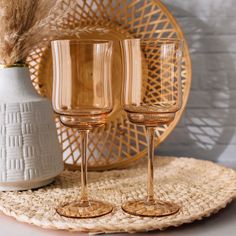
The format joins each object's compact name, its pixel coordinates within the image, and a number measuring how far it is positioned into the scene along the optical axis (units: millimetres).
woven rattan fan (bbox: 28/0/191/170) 1189
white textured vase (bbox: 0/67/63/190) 1044
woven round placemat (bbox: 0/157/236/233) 939
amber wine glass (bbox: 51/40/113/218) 973
